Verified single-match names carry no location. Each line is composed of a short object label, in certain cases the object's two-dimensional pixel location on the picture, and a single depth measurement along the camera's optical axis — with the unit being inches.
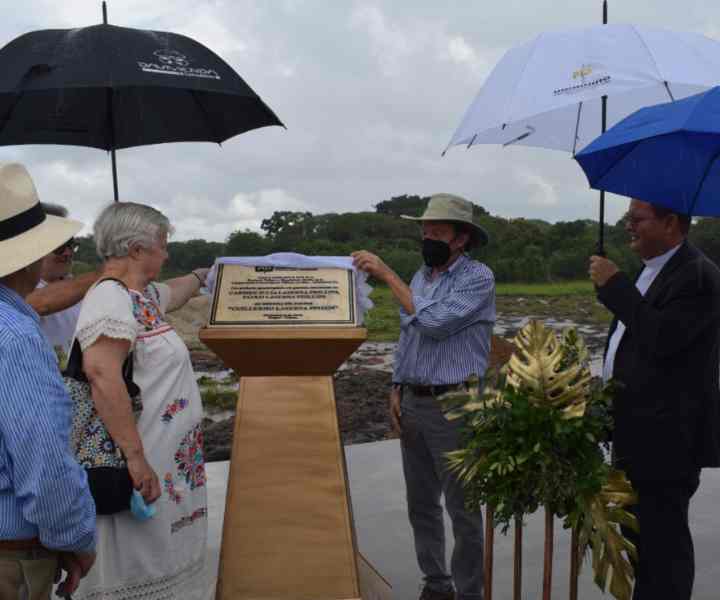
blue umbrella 95.1
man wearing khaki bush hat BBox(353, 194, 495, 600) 133.4
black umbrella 104.0
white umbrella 119.7
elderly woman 94.1
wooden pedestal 117.3
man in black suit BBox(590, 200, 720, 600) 104.0
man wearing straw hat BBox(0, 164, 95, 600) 64.9
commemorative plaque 116.7
